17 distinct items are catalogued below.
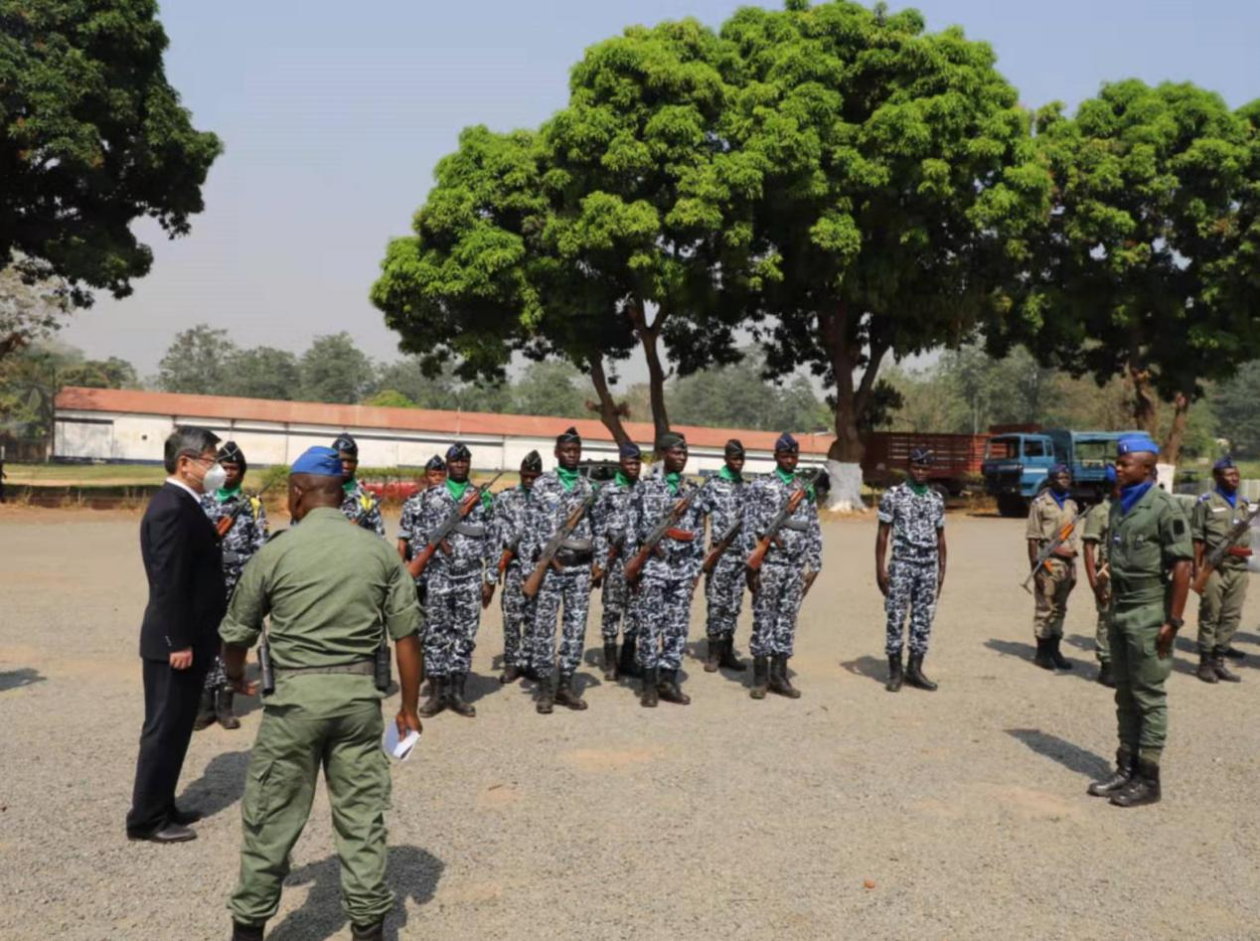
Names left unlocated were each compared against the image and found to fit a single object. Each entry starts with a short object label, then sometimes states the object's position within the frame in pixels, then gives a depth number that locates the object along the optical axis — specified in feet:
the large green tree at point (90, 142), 64.80
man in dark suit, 14.26
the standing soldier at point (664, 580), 23.07
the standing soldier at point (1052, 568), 28.17
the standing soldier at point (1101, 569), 21.90
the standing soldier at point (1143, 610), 16.90
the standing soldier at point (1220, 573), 26.99
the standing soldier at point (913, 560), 24.72
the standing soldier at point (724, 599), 26.55
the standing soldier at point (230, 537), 20.51
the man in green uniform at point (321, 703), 10.85
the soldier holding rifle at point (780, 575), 24.09
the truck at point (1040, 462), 90.84
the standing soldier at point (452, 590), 21.70
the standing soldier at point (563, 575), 22.31
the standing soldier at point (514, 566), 23.77
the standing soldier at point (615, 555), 23.85
